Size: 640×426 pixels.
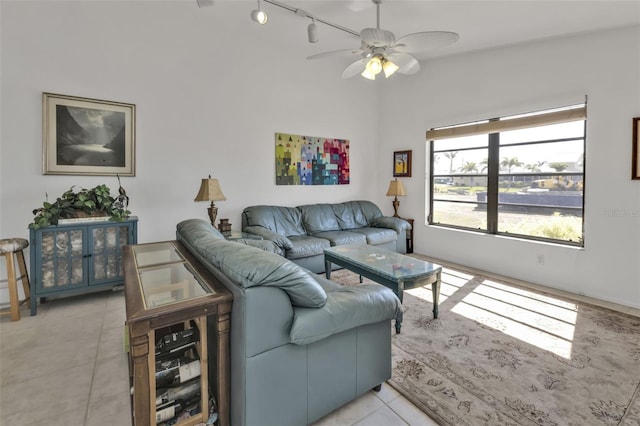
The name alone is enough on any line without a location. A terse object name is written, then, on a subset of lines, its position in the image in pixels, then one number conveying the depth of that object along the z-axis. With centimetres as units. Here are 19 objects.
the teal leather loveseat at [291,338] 133
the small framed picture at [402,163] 526
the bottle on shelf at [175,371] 142
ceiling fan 247
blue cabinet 285
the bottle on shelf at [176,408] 138
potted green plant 285
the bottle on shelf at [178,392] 140
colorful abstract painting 468
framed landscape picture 312
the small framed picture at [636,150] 298
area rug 169
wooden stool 273
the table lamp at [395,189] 519
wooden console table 123
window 356
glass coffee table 260
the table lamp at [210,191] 354
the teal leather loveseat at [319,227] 390
